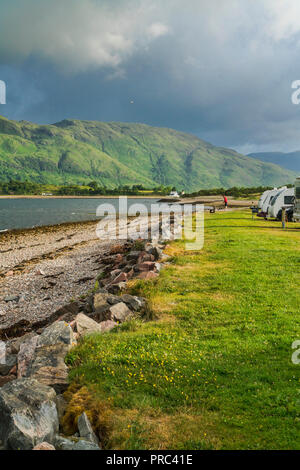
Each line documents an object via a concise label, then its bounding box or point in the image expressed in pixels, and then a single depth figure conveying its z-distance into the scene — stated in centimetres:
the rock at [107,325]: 943
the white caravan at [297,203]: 3120
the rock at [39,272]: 2380
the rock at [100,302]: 1092
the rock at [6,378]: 736
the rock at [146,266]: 1573
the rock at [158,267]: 1539
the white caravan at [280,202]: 3891
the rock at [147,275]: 1415
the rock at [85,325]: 895
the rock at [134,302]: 1101
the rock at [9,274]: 2463
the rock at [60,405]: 581
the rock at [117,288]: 1323
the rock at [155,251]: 1818
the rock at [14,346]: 948
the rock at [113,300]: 1136
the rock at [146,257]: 1794
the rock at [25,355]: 748
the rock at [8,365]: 809
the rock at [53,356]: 666
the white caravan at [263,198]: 5047
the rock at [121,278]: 1539
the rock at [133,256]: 2062
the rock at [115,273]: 1784
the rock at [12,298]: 1858
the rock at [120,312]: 1022
